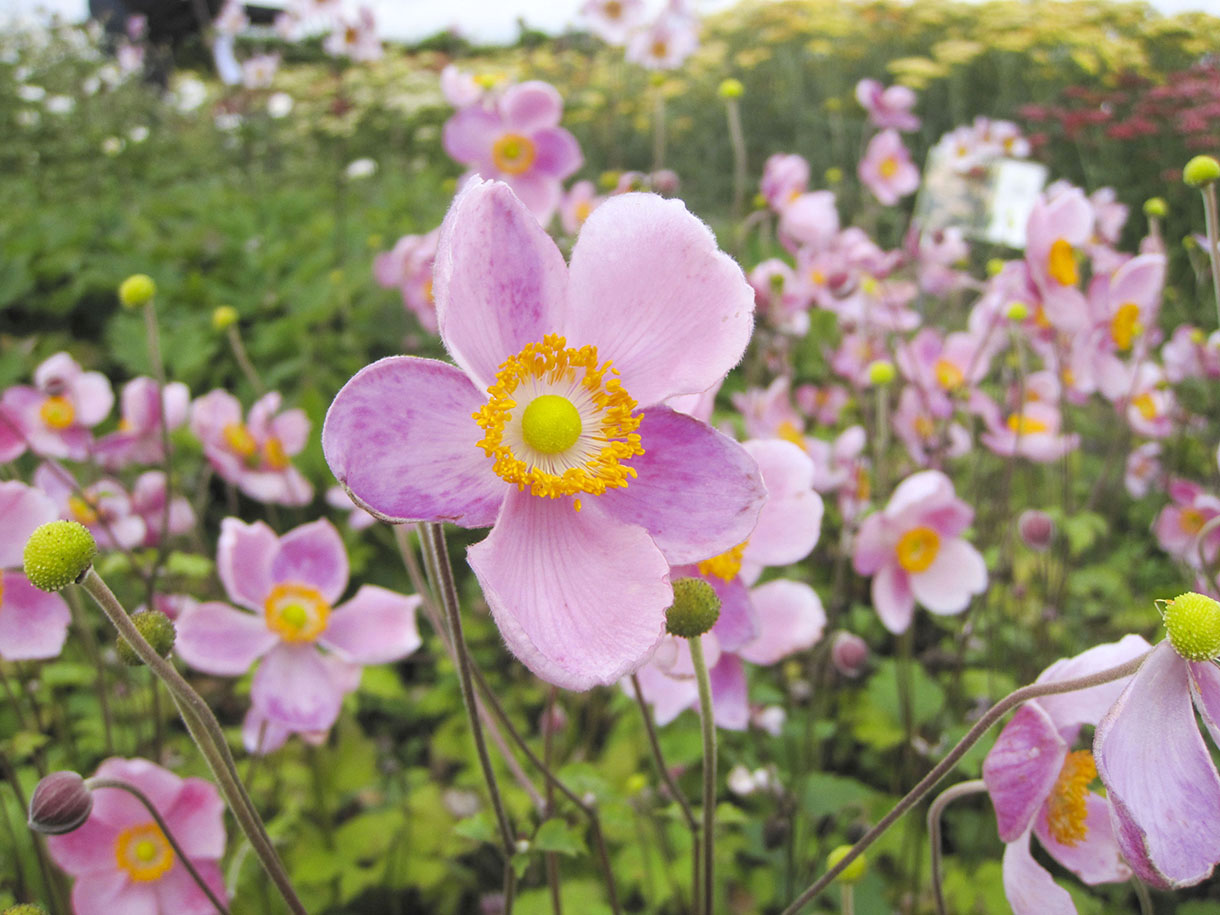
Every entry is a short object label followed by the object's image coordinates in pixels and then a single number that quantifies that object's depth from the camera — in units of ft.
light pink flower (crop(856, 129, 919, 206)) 1.84
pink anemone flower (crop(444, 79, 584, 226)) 1.26
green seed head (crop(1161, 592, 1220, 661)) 0.41
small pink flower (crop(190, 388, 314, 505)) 1.11
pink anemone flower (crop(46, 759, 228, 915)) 0.72
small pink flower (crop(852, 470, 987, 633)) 0.91
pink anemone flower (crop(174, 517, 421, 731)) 0.78
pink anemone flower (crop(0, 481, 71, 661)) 0.65
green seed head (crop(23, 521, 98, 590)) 0.44
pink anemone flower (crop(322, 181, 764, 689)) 0.46
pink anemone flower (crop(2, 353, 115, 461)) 1.04
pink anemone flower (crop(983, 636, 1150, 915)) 0.52
